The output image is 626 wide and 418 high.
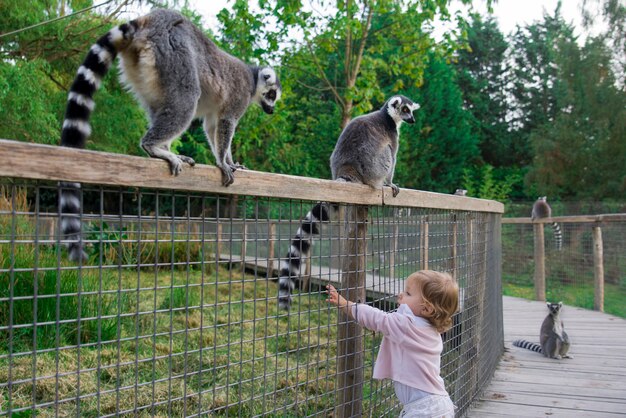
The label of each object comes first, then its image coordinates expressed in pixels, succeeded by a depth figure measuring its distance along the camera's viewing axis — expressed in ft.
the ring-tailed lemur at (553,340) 20.44
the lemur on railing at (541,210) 46.71
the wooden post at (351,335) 9.78
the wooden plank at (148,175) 4.74
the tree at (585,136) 69.56
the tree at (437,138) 80.89
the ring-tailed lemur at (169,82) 7.85
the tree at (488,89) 99.25
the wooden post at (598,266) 31.89
